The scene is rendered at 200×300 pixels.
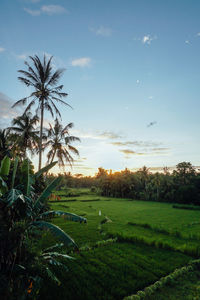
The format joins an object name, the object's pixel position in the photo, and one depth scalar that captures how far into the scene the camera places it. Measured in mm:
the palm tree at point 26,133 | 17942
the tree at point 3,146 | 12949
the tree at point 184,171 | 48362
